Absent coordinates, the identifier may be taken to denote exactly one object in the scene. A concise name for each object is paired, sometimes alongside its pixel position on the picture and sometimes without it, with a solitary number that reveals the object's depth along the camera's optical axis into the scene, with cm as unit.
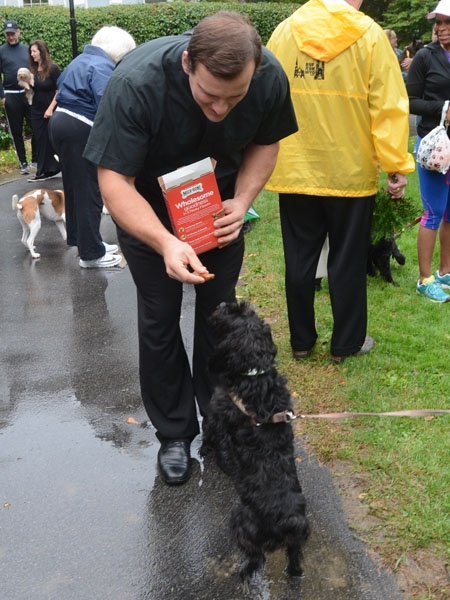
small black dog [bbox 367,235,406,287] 585
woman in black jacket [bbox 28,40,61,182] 1149
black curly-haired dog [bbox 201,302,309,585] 264
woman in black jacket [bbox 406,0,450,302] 516
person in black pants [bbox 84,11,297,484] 246
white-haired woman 621
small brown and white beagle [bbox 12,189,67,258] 743
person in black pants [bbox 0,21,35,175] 1232
